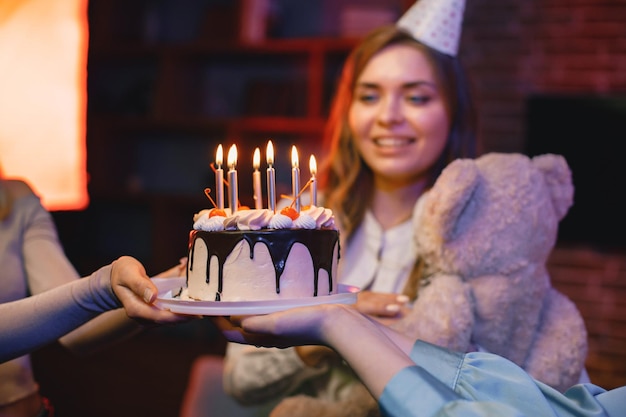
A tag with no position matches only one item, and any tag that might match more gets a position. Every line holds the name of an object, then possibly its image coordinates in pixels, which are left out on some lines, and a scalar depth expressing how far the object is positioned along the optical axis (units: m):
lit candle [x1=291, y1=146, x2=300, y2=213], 1.03
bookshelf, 3.95
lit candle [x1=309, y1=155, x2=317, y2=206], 1.09
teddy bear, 1.22
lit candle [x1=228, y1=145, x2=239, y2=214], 1.02
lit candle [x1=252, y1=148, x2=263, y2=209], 1.07
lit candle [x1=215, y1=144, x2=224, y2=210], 1.03
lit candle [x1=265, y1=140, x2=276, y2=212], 1.02
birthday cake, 0.97
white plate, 0.85
